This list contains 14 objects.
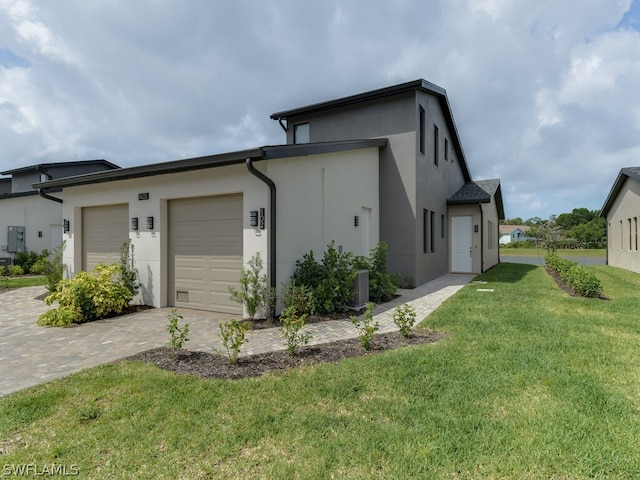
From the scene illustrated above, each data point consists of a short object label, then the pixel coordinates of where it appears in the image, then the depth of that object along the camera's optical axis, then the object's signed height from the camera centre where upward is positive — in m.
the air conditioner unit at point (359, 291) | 7.68 -1.09
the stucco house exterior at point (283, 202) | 6.86 +0.99
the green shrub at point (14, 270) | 14.84 -1.07
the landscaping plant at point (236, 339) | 4.25 -1.18
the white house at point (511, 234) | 69.06 +1.24
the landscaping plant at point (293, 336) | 4.62 -1.27
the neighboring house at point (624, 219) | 14.84 +0.97
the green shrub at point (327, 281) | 7.05 -0.80
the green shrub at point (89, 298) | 6.75 -1.07
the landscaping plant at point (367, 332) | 4.82 -1.27
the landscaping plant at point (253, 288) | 6.55 -0.85
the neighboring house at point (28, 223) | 16.73 +1.08
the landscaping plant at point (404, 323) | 5.39 -1.30
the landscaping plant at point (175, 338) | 4.56 -1.26
